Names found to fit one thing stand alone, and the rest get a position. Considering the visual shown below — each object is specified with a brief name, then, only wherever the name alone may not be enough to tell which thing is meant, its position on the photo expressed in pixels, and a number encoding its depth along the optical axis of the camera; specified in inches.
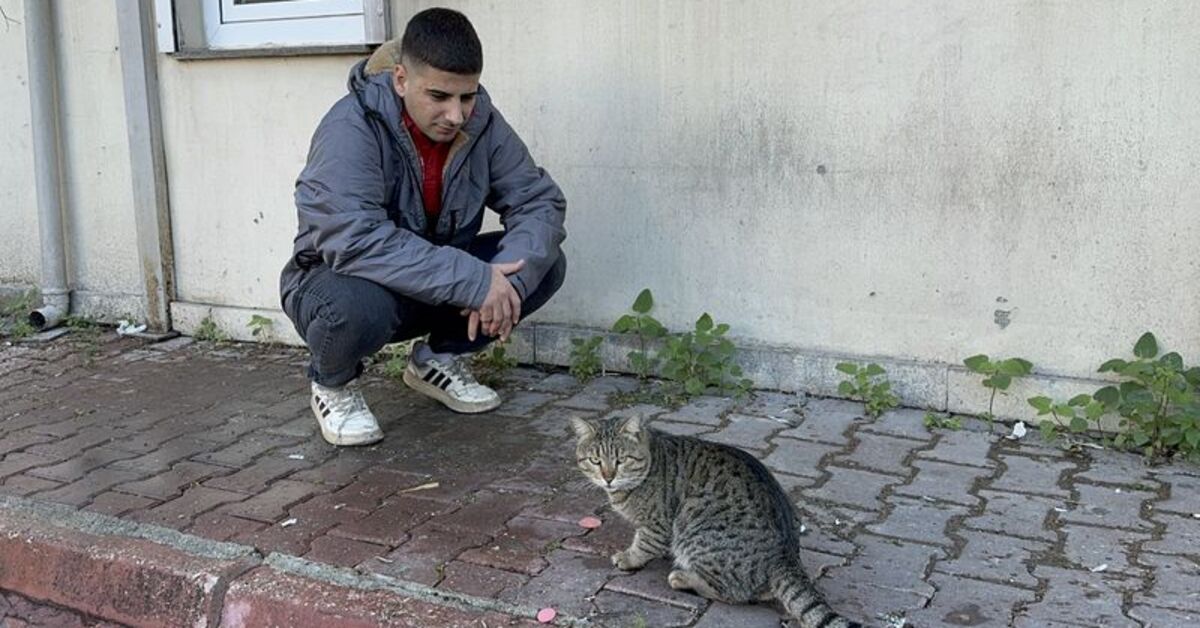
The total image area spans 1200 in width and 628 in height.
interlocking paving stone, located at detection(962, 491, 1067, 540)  132.6
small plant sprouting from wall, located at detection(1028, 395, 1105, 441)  159.9
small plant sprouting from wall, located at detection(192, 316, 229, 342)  232.4
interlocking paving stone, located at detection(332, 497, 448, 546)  135.3
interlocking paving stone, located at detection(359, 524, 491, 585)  125.3
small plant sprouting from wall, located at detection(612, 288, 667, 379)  190.7
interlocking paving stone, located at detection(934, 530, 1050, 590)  120.9
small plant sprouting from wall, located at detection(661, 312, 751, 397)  185.5
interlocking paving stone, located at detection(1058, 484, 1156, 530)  134.3
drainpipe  236.1
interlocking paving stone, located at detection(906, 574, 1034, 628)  111.7
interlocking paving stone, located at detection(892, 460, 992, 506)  143.3
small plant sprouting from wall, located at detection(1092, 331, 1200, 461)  152.9
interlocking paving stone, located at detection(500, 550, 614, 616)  116.9
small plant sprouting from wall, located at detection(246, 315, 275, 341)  226.4
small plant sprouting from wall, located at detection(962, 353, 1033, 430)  165.5
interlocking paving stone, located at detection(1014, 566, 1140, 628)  111.0
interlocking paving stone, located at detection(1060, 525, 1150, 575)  123.0
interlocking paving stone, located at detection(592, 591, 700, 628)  112.8
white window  208.7
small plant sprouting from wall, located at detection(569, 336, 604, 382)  196.7
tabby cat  111.2
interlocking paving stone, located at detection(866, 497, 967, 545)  131.6
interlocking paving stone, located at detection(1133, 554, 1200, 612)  114.3
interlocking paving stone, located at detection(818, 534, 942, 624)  114.6
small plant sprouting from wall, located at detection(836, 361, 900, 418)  175.8
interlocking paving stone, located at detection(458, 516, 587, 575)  126.7
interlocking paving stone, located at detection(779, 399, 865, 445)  166.1
